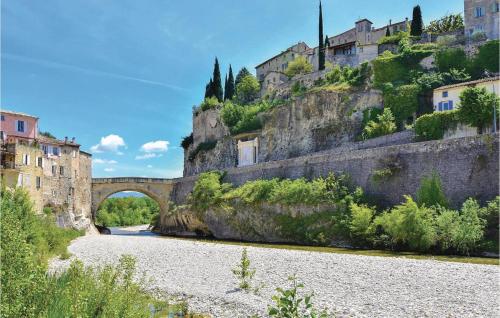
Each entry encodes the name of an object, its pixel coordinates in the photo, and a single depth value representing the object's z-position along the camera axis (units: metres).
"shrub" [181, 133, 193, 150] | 72.19
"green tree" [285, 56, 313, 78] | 67.44
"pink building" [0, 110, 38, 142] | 41.22
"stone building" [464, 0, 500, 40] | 47.00
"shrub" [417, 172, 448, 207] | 26.17
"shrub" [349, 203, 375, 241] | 27.45
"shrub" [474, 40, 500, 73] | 42.00
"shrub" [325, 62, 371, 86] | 47.34
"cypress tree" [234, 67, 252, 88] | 80.69
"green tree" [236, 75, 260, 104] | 69.56
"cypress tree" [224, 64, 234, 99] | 72.31
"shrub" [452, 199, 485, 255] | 22.36
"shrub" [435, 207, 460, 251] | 23.16
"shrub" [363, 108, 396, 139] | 40.22
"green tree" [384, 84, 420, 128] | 42.03
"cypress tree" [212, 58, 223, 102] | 71.38
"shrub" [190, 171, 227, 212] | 43.12
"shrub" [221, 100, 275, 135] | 58.12
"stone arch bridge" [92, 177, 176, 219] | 53.06
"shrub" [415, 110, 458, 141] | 33.38
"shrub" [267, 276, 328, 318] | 6.11
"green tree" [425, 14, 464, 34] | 58.68
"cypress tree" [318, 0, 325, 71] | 60.03
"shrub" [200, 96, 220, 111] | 66.47
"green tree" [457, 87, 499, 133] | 31.14
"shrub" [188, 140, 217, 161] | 64.25
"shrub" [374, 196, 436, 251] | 23.92
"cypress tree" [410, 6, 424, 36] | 54.53
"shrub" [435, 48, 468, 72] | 43.78
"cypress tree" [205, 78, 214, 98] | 71.68
